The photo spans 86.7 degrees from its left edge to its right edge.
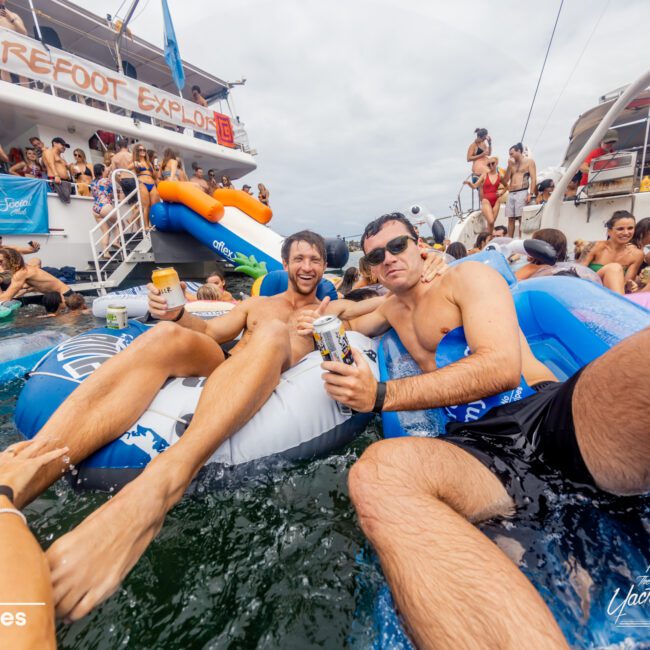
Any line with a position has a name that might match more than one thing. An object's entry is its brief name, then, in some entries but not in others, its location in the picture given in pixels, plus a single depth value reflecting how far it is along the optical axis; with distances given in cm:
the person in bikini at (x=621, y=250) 412
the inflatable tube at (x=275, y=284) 341
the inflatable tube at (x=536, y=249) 242
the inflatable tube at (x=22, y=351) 304
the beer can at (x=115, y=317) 240
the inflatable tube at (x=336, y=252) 362
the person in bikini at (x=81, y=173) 816
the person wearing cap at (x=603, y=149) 670
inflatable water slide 615
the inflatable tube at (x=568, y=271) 298
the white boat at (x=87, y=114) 715
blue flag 973
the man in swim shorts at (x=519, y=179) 738
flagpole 932
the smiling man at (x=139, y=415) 96
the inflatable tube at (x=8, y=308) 518
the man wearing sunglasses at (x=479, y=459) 82
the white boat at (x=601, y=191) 569
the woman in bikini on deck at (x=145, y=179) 769
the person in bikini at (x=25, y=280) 557
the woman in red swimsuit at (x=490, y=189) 766
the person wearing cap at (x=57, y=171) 730
